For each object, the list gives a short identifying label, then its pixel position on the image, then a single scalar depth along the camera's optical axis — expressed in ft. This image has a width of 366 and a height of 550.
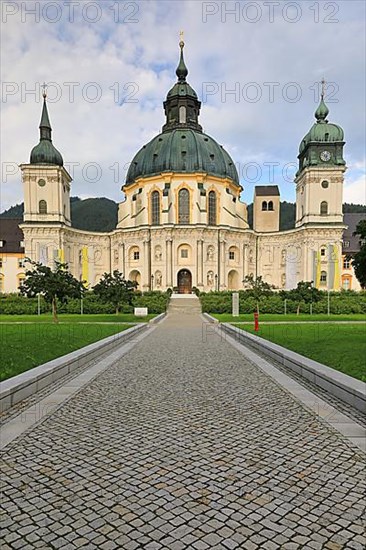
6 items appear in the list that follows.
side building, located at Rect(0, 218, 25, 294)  215.31
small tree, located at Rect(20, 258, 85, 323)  72.84
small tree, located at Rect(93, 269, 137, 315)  94.48
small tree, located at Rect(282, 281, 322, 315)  107.14
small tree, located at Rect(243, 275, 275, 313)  109.29
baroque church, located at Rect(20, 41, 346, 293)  199.62
